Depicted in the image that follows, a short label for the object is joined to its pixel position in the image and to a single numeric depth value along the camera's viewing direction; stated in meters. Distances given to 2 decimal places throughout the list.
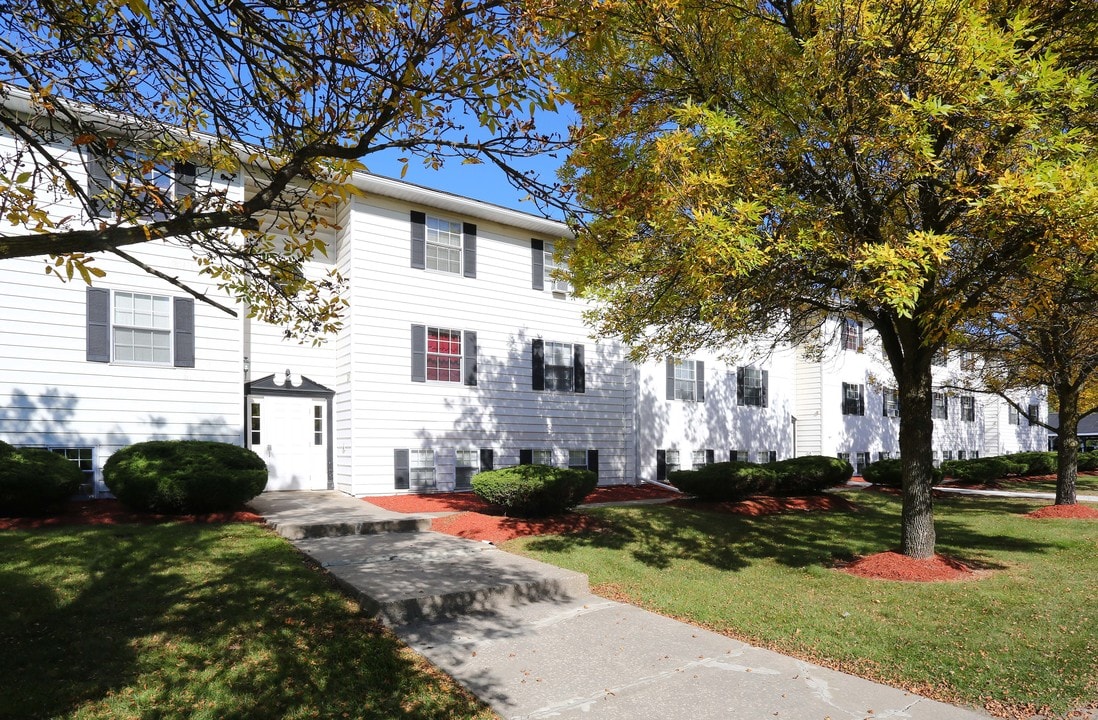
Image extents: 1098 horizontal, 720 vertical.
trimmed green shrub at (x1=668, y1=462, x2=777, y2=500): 14.33
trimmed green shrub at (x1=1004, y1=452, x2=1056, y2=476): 26.83
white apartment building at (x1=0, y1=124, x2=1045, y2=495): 11.89
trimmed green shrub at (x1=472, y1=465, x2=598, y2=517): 11.48
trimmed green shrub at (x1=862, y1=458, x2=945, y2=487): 19.98
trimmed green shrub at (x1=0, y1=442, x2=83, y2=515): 9.33
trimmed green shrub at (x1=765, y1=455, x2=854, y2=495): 16.02
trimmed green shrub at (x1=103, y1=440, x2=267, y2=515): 10.02
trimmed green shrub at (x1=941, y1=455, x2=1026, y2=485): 23.12
